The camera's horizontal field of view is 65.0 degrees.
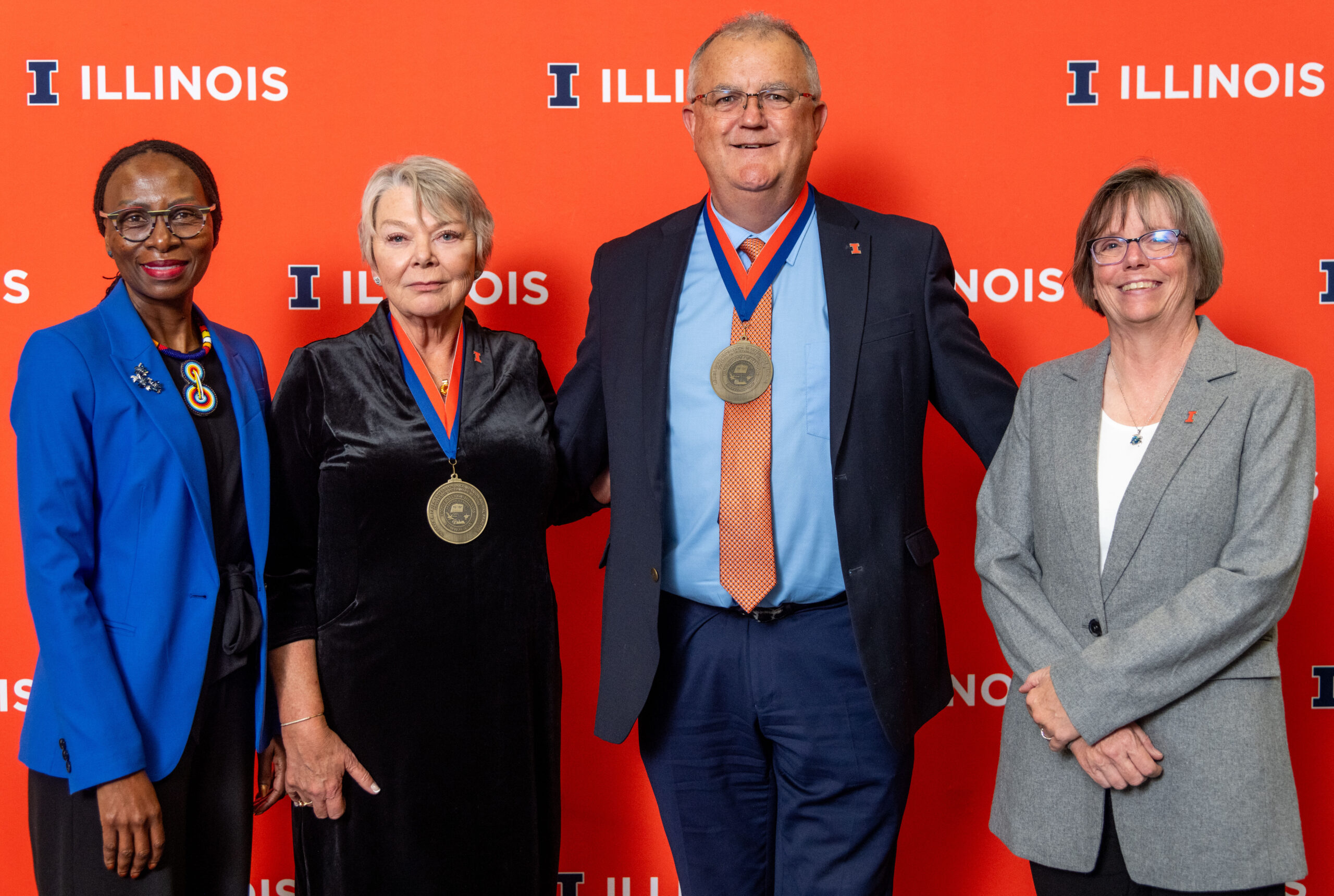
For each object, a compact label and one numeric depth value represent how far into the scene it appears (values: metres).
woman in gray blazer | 1.61
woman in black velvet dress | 1.94
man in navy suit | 1.91
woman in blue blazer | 1.69
